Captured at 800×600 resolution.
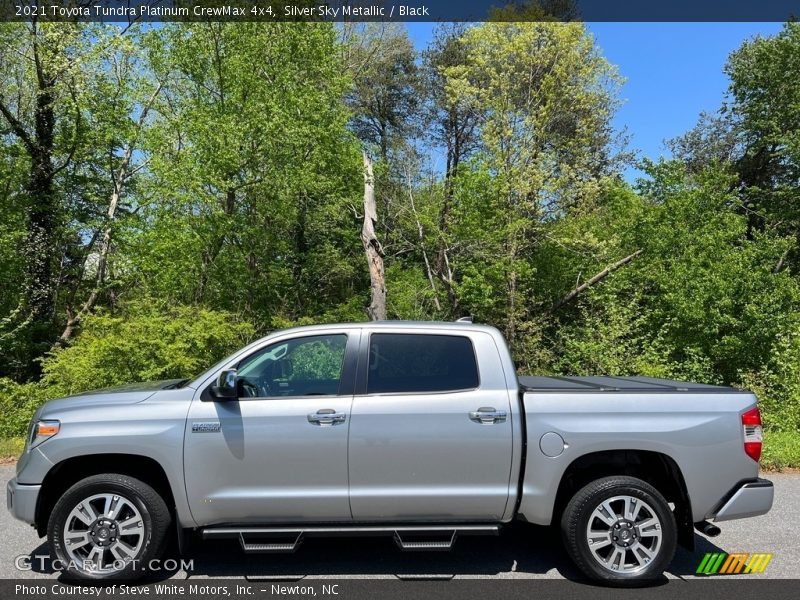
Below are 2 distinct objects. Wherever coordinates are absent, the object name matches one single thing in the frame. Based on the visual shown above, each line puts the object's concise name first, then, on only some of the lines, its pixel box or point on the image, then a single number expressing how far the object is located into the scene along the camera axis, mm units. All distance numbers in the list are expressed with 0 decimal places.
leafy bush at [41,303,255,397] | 13375
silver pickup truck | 4453
